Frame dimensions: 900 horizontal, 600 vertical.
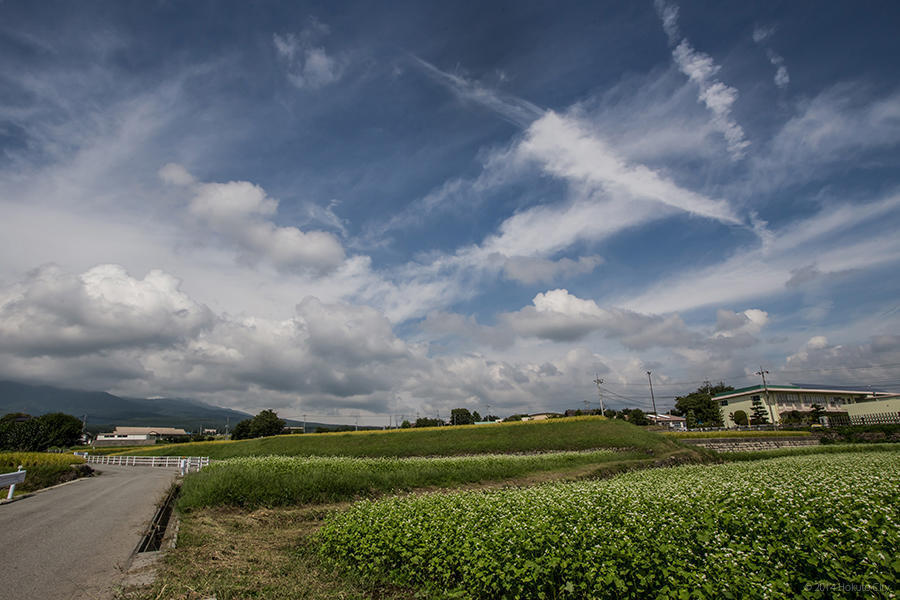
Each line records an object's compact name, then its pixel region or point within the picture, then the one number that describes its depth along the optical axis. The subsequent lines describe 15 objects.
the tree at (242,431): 94.31
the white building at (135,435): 128.75
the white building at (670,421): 101.74
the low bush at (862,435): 40.94
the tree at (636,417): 78.12
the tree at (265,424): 93.06
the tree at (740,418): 79.04
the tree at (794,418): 68.34
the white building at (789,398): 84.82
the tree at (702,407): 81.62
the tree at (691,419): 83.56
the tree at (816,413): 65.07
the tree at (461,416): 101.14
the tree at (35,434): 60.00
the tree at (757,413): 78.56
